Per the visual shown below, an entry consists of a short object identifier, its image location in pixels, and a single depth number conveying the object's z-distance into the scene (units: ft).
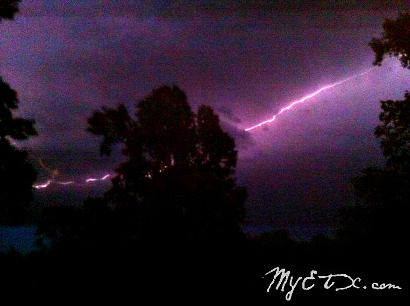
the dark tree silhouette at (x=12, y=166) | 45.62
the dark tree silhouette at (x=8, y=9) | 48.11
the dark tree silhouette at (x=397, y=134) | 41.83
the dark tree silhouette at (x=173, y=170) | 58.80
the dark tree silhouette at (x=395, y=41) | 42.19
